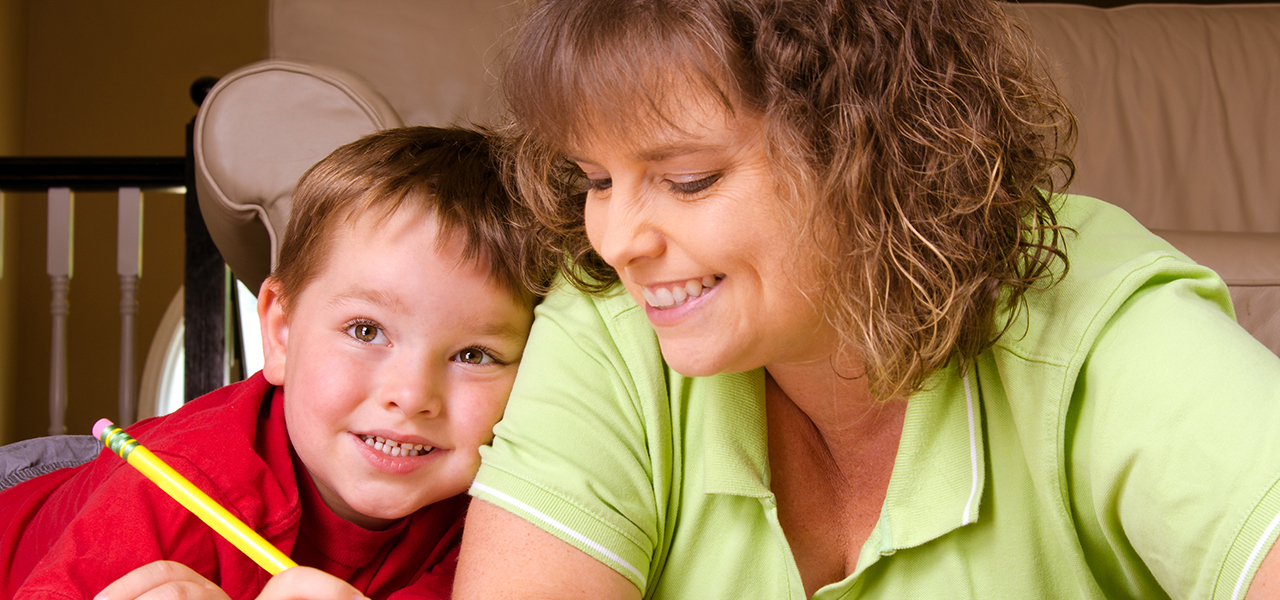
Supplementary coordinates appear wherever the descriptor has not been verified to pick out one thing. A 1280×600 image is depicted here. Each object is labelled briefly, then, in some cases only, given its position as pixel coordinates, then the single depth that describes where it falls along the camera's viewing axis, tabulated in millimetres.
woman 690
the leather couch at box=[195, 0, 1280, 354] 1209
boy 914
